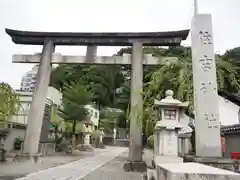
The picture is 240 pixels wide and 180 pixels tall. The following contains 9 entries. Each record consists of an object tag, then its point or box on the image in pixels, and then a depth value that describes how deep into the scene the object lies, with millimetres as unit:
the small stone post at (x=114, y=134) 40473
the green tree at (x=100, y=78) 26847
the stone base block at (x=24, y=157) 9653
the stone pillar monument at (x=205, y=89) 5658
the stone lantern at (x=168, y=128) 5829
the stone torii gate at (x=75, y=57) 10029
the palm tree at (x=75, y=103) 18258
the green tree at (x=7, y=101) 7775
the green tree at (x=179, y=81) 7118
